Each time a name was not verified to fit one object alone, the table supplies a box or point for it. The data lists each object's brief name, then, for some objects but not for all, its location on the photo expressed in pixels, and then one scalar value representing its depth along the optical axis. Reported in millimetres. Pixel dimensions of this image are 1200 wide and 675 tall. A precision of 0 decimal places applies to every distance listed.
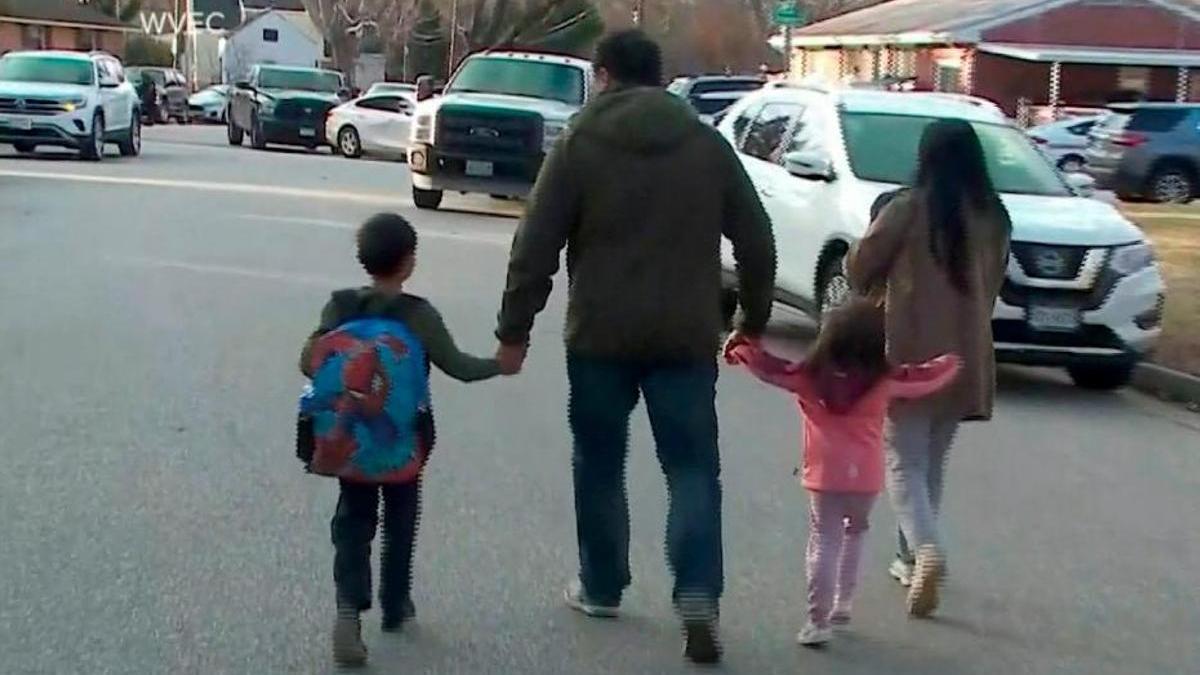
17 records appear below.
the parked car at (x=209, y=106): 63219
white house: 92250
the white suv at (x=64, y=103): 30656
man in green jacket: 5918
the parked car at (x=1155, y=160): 31422
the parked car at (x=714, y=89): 33875
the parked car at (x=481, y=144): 23781
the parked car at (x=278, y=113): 41312
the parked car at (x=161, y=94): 54125
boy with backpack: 5797
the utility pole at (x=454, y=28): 66938
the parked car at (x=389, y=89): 42062
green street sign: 30547
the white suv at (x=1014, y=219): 12016
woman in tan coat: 6691
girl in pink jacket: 6312
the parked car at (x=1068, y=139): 34844
